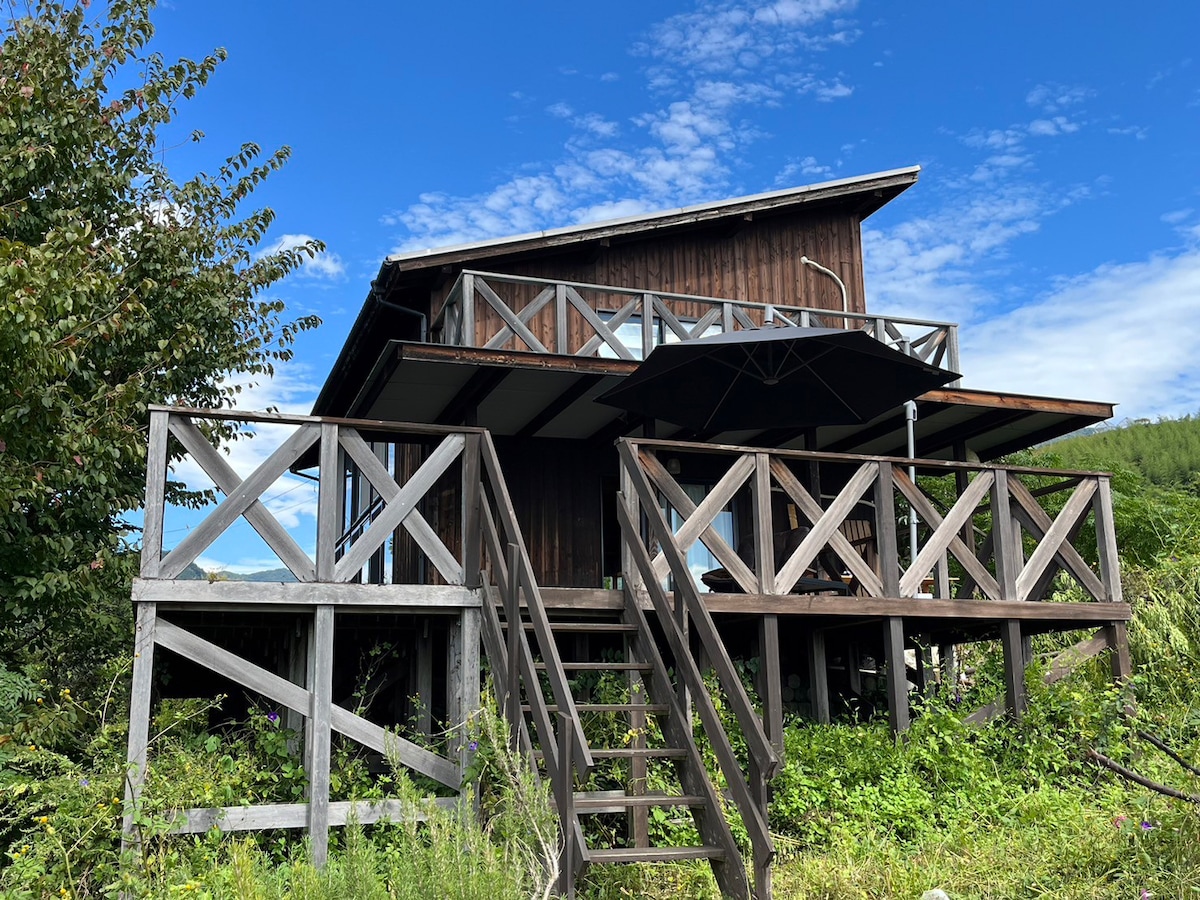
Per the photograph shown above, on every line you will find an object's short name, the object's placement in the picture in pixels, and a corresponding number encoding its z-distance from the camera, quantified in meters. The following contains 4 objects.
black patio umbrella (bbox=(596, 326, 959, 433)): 9.42
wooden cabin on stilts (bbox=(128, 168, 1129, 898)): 7.80
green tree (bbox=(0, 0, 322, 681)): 9.53
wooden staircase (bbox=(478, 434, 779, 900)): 6.44
